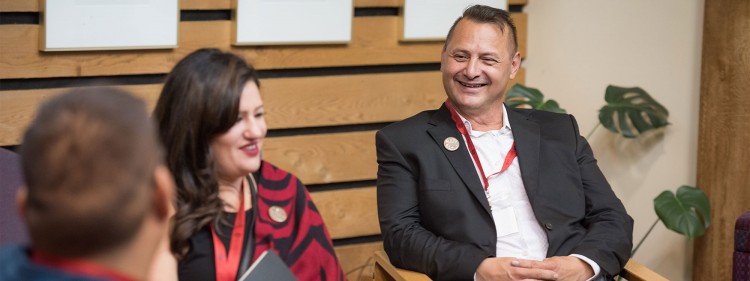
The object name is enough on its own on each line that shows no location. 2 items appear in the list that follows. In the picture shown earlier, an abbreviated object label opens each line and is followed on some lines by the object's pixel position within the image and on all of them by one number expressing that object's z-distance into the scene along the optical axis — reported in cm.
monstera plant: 420
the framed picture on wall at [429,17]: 431
